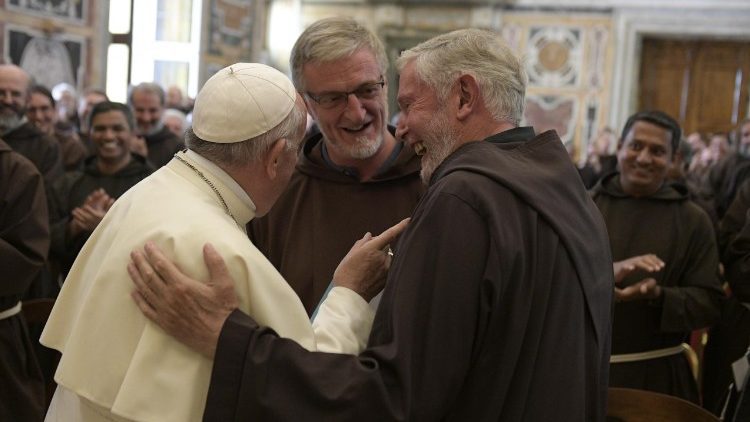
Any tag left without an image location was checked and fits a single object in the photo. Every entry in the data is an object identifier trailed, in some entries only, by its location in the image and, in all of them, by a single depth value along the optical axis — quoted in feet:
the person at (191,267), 5.82
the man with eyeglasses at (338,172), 8.87
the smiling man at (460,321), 5.49
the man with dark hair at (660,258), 11.45
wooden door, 49.52
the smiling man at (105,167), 16.84
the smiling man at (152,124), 22.03
